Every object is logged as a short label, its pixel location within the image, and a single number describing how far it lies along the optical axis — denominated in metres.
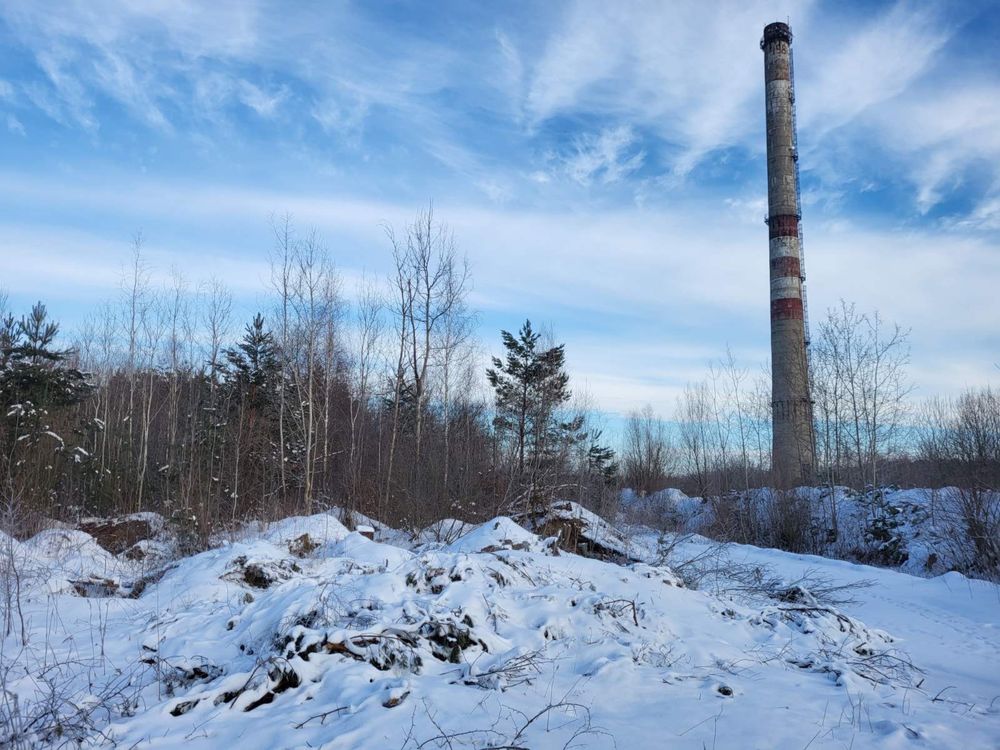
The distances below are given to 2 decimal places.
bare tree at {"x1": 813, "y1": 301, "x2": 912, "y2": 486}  21.81
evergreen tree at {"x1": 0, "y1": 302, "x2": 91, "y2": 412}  16.52
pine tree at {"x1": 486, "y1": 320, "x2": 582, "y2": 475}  21.91
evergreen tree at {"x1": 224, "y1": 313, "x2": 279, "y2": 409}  26.60
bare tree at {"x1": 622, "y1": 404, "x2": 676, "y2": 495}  34.47
